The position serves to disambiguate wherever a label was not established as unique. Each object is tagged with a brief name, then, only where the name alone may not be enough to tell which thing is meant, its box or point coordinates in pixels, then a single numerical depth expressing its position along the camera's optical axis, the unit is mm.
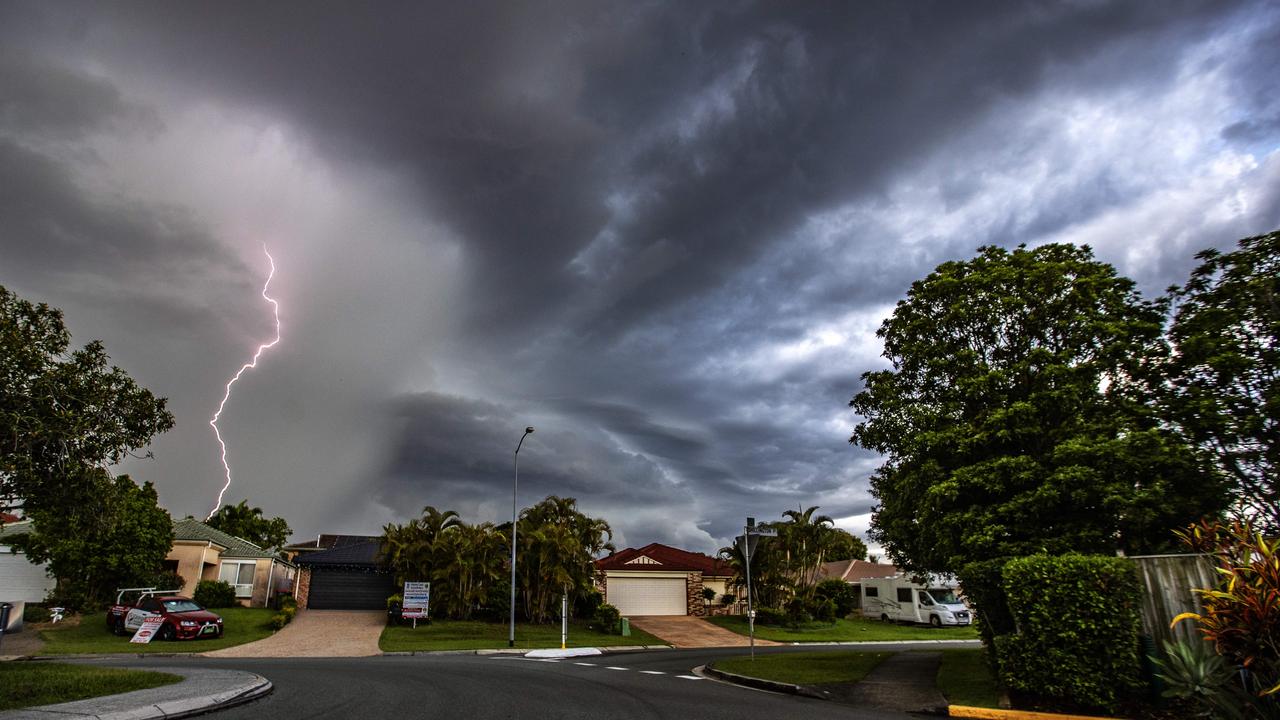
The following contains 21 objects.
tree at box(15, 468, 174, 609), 33500
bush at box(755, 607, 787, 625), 42031
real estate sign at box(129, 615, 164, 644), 26266
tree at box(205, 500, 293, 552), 75312
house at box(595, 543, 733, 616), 46281
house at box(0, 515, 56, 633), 39312
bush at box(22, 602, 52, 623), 32812
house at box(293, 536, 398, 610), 43375
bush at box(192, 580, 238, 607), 38531
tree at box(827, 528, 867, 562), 76275
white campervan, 41719
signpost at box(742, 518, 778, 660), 20031
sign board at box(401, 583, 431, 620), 34531
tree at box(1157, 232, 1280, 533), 12500
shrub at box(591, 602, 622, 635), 36281
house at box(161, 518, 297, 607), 41000
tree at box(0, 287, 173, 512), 14750
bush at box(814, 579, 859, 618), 49656
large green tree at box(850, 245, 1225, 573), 13211
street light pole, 28170
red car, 27250
